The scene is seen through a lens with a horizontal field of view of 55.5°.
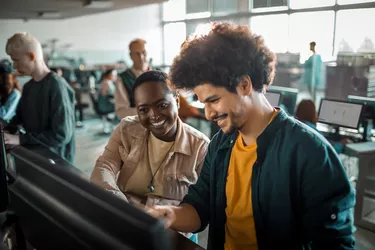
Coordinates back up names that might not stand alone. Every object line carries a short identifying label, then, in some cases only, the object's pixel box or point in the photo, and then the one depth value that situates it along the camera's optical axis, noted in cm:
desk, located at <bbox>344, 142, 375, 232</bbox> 319
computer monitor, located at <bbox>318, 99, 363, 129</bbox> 373
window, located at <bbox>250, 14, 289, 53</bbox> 575
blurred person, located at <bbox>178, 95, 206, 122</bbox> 300
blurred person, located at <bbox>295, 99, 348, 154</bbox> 345
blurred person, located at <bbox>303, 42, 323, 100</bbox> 380
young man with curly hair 81
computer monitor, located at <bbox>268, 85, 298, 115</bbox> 439
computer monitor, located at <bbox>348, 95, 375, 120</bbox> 362
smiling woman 121
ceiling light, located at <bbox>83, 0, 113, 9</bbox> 502
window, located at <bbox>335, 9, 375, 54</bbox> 457
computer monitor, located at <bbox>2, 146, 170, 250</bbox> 41
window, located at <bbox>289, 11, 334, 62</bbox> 514
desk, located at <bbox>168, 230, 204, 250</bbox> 91
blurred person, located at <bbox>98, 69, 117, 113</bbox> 650
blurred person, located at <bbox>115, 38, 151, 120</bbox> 299
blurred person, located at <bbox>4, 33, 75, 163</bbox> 195
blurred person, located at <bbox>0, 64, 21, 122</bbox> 342
